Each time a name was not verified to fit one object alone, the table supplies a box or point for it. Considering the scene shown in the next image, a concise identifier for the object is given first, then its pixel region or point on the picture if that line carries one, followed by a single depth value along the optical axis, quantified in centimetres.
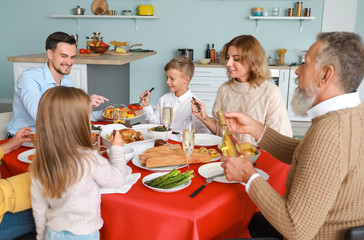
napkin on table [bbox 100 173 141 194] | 133
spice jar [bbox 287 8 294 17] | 591
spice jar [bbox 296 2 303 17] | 590
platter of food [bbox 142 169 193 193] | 132
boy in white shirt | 295
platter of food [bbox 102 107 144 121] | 242
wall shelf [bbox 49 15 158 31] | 620
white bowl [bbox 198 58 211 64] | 593
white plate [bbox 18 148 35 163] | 163
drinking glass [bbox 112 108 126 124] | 222
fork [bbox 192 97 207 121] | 235
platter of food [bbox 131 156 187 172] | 152
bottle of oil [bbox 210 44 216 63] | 627
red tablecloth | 118
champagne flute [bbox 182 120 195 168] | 150
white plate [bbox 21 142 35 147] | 185
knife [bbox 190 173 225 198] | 130
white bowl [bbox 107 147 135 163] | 160
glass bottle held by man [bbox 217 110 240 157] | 159
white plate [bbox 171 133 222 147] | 190
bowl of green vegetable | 188
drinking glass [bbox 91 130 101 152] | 140
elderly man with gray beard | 111
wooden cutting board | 644
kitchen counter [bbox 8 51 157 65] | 384
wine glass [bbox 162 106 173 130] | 202
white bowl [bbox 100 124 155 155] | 173
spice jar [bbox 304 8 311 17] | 590
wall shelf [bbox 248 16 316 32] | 585
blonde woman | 241
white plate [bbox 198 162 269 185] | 145
